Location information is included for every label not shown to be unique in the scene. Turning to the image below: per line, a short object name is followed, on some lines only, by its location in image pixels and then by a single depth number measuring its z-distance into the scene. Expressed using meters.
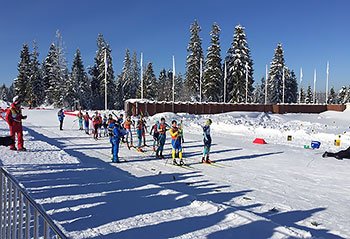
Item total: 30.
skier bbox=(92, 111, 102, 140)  17.91
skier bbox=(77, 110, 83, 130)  22.53
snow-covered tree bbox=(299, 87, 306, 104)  84.80
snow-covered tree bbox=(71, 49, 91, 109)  57.91
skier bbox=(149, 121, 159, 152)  13.25
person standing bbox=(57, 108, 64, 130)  21.92
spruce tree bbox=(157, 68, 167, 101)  76.00
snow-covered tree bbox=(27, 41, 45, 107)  63.97
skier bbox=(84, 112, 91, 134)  20.61
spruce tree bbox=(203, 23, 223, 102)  52.03
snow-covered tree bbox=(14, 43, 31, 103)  65.06
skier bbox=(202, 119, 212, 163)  11.48
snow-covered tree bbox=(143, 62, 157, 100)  66.19
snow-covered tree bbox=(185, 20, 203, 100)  55.81
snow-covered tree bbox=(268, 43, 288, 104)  60.62
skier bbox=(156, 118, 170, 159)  12.40
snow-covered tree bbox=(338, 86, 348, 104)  80.26
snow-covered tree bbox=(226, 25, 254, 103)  51.28
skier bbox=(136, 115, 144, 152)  14.80
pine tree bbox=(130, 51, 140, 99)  70.12
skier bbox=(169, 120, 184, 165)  11.36
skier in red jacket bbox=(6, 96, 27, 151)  10.33
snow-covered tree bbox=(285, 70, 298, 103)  63.83
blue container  14.90
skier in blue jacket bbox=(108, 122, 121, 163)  11.28
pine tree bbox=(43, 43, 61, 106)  58.88
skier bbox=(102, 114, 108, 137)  18.74
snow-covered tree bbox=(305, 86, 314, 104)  82.71
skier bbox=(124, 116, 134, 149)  15.18
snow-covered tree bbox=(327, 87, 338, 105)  88.49
